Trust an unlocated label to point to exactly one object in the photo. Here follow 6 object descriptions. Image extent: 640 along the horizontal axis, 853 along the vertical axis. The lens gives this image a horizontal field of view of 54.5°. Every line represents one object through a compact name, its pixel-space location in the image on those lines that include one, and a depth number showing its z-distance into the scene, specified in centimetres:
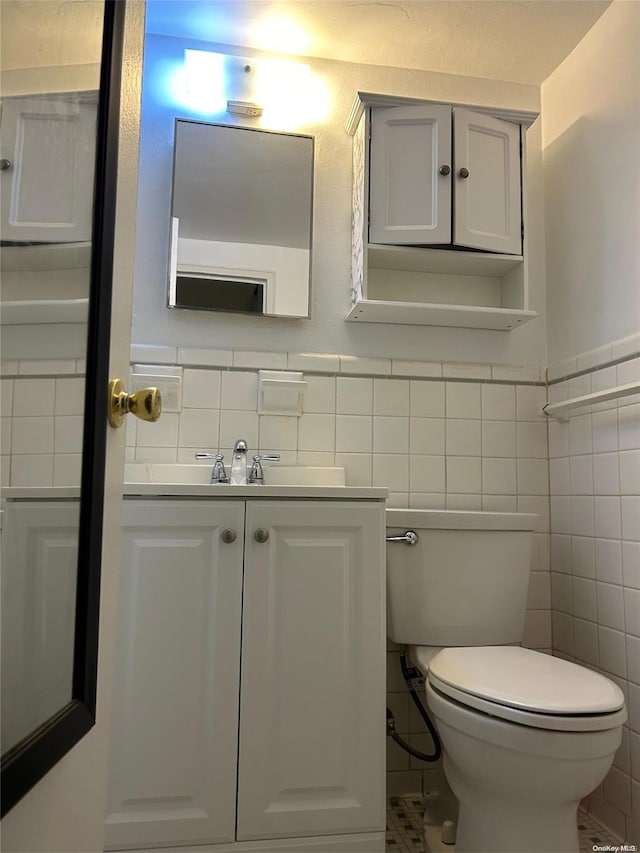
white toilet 114
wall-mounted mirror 189
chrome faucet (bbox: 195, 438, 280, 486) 171
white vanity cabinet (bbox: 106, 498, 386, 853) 131
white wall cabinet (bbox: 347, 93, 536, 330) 186
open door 50
